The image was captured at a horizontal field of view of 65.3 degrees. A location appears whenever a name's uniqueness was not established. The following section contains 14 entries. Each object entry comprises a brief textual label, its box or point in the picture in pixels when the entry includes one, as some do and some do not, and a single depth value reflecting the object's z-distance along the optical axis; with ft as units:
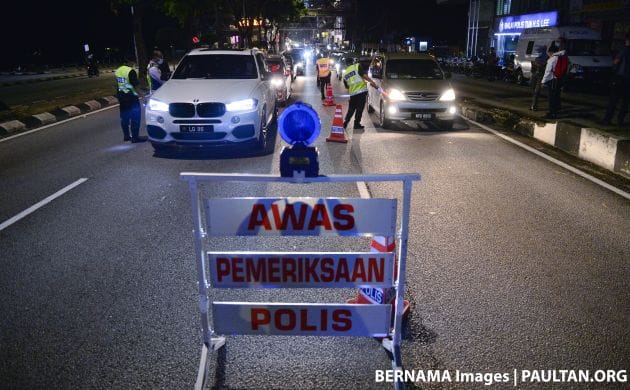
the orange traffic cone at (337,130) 35.81
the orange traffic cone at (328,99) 58.75
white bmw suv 28.78
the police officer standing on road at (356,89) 37.70
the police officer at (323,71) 62.05
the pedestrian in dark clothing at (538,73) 49.59
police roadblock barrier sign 9.25
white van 73.41
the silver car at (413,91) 40.06
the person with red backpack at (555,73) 43.91
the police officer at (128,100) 33.86
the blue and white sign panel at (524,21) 120.26
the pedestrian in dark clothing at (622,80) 36.47
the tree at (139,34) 102.17
